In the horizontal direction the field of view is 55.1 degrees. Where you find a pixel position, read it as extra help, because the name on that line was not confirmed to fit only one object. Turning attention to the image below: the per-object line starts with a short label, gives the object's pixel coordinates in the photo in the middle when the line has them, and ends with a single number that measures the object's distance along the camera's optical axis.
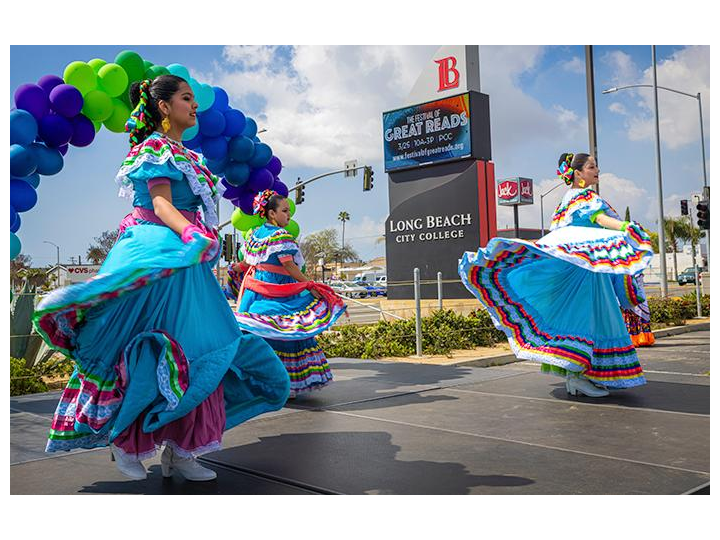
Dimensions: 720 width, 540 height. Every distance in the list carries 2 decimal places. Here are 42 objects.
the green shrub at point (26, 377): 6.92
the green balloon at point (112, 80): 6.11
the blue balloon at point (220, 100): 6.99
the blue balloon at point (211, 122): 6.82
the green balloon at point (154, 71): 6.42
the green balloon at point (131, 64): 6.23
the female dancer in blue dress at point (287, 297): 5.61
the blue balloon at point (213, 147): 6.98
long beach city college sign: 18.02
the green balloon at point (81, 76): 5.99
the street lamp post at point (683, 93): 16.25
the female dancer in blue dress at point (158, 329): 2.99
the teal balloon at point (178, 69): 6.43
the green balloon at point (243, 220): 7.79
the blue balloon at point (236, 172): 7.29
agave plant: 7.64
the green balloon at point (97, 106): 6.08
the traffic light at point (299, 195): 21.23
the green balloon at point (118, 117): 6.33
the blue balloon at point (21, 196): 5.61
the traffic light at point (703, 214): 14.47
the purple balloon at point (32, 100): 5.80
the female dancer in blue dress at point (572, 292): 5.14
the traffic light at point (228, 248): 13.26
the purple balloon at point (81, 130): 6.10
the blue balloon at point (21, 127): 5.59
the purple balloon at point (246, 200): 7.53
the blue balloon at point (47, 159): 5.86
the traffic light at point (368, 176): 22.53
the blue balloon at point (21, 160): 5.55
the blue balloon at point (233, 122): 7.09
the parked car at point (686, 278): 42.74
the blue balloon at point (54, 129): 5.86
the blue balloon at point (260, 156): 7.41
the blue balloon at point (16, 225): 5.56
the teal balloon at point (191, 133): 6.52
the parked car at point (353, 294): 34.47
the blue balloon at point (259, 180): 7.43
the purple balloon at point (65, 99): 5.88
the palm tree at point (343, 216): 88.69
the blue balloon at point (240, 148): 7.14
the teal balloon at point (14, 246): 5.50
